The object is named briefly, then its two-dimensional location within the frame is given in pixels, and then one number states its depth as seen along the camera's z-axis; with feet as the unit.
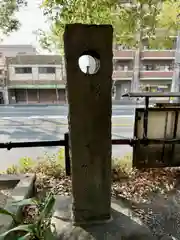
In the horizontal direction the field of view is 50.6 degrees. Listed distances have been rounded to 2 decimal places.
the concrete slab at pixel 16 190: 5.16
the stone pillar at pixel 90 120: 4.53
